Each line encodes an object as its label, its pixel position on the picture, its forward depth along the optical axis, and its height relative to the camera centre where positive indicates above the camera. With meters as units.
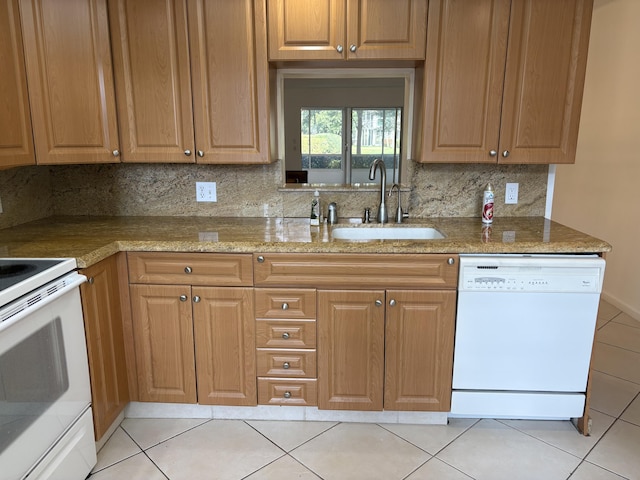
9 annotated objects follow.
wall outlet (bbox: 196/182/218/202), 2.62 -0.22
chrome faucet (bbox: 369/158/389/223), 2.44 -0.28
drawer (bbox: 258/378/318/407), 2.15 -1.13
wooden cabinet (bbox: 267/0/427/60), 2.10 +0.58
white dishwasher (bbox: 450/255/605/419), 1.96 -0.80
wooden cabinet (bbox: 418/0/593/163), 2.08 +0.35
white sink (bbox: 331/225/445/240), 2.44 -0.42
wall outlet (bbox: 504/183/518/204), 2.56 -0.21
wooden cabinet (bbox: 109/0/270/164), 2.14 +0.35
